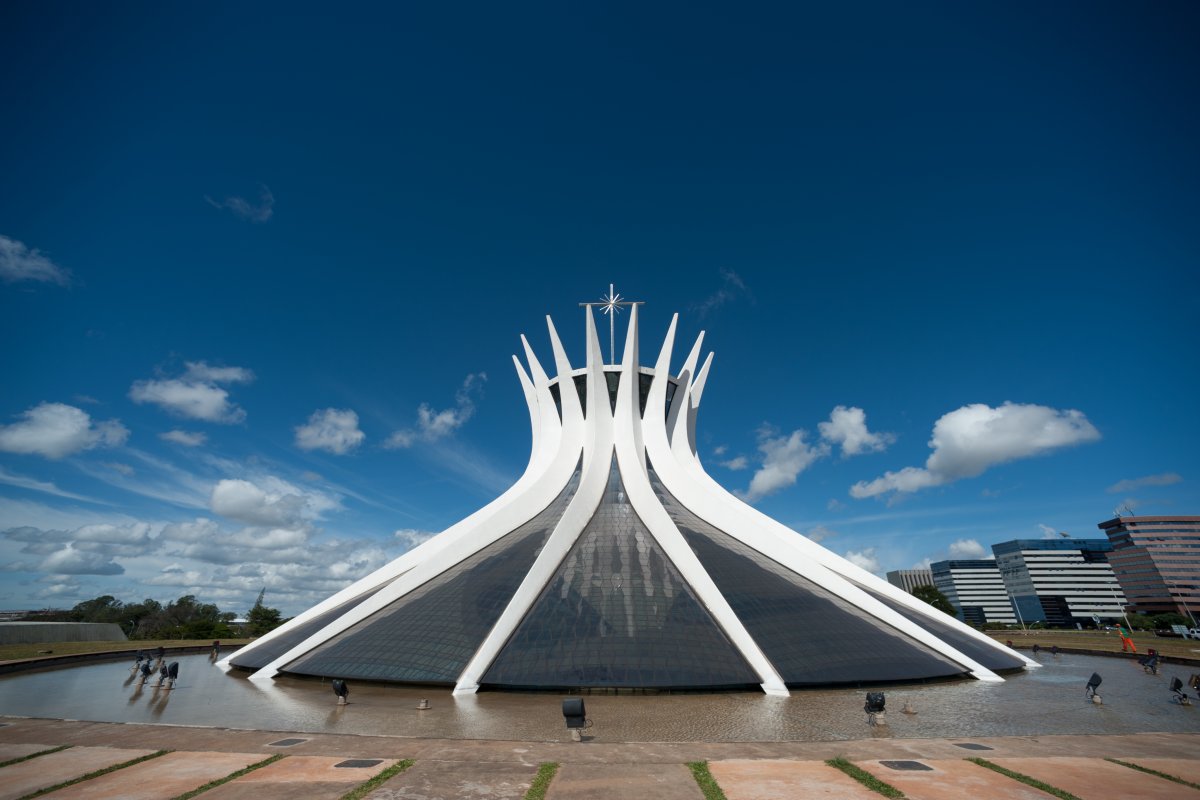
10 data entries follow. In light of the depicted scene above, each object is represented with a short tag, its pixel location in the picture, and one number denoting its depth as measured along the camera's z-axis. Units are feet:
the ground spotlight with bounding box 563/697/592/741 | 32.86
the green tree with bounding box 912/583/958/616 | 199.62
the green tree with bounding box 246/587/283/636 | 143.23
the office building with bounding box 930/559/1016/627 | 501.97
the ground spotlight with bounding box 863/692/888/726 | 36.88
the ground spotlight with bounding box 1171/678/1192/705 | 47.08
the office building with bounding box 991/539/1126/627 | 424.87
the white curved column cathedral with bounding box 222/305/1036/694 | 54.80
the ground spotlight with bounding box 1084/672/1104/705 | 45.42
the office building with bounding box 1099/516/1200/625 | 374.02
